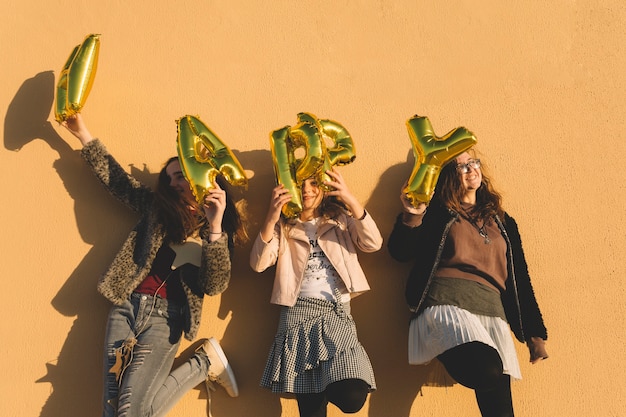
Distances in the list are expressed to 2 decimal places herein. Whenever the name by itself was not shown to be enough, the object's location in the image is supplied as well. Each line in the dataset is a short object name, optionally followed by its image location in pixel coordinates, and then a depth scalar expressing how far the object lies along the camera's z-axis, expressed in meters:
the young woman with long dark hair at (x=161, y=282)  2.13
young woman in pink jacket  2.07
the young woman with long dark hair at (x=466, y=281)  2.06
